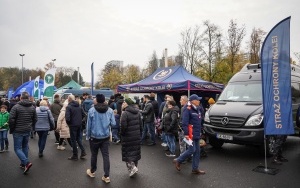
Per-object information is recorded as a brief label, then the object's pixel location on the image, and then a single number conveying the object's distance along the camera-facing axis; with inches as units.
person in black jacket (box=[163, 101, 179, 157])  298.7
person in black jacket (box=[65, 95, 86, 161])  287.2
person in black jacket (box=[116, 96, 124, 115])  427.2
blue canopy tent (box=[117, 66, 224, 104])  462.9
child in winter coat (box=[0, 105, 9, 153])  327.0
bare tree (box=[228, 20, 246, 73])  1234.6
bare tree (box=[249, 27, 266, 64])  1244.5
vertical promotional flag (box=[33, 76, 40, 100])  686.3
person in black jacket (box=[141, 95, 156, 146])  377.1
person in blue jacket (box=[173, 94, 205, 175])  229.0
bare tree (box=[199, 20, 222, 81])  1259.8
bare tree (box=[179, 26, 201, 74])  1353.3
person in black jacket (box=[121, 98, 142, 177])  231.0
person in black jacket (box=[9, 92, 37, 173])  242.9
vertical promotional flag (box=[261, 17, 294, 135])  248.5
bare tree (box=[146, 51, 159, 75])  2439.7
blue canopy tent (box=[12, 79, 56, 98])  796.6
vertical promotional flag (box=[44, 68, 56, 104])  575.2
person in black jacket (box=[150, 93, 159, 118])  405.0
